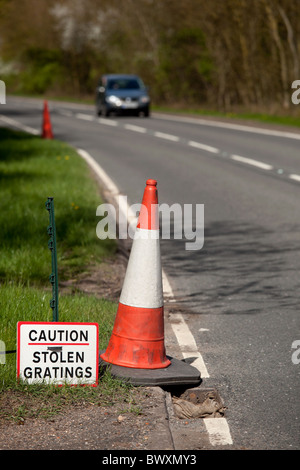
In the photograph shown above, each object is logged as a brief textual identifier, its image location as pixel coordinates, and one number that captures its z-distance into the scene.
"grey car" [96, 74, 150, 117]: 55.22
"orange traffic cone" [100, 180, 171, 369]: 8.53
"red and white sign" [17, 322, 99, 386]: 7.98
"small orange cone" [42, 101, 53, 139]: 36.66
